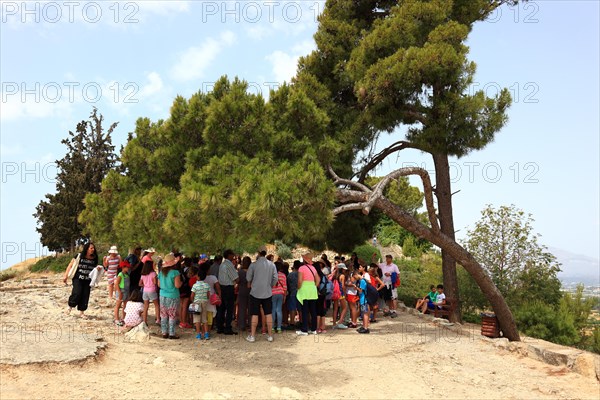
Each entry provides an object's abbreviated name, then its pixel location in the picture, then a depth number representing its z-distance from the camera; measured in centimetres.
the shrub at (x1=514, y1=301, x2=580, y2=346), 1499
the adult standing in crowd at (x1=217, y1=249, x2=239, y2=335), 980
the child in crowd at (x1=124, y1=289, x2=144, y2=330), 952
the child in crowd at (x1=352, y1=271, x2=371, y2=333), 1105
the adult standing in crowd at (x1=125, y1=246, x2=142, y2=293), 1047
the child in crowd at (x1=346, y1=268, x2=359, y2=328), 1106
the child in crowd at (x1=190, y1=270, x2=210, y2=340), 941
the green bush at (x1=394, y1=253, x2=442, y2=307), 1935
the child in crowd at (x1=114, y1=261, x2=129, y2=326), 1045
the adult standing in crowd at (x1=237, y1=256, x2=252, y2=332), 1011
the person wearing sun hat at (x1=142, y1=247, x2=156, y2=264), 991
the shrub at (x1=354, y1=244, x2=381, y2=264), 3000
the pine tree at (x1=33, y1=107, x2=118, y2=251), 3144
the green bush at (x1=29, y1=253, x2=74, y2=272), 3180
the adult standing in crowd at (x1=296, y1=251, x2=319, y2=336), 1021
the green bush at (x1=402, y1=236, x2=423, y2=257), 3481
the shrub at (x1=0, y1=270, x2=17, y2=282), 3030
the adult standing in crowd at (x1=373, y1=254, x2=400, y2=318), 1371
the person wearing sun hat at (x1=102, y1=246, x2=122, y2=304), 1120
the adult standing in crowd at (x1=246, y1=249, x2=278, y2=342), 952
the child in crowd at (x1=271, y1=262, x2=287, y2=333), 992
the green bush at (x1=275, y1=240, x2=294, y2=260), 3175
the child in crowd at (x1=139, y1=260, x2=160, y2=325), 969
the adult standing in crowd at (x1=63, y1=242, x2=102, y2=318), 1033
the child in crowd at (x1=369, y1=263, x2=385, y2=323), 1241
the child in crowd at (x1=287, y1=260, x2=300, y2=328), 1056
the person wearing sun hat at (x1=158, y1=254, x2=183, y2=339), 919
